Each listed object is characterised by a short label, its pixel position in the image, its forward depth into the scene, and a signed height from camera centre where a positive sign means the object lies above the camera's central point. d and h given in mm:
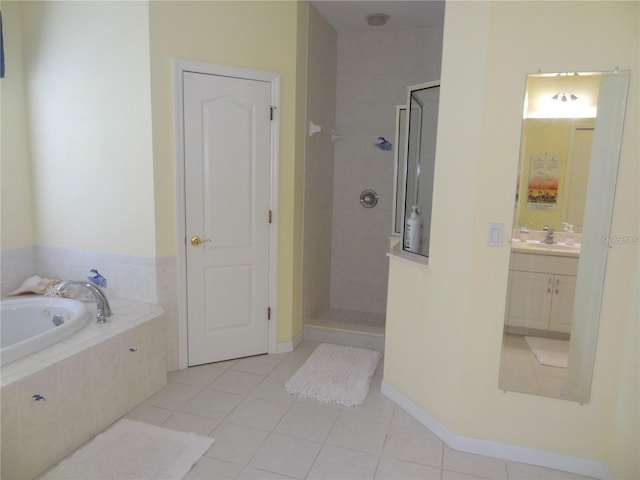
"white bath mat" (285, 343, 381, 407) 2816 -1366
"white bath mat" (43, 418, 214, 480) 2029 -1380
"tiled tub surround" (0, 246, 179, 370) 2941 -679
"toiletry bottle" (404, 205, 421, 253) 2734 -310
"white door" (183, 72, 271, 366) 2986 -244
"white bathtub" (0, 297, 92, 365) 2748 -905
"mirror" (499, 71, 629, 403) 1978 -200
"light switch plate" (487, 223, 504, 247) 2107 -236
